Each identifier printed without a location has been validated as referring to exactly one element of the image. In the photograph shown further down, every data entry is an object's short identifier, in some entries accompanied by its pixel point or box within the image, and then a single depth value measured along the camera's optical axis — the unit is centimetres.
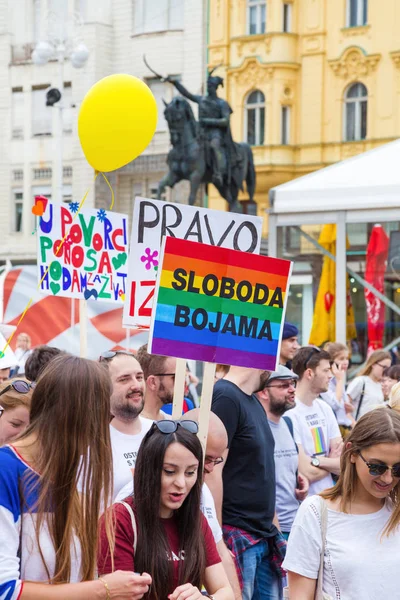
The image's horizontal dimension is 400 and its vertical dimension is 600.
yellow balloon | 718
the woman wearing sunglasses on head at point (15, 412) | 438
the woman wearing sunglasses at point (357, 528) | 370
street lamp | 2324
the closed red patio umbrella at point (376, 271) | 1305
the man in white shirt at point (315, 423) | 664
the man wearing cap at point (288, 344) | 781
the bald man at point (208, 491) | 427
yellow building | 3366
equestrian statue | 2783
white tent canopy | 1227
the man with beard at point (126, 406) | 500
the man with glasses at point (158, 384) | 574
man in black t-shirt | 538
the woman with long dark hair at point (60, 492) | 306
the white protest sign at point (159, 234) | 586
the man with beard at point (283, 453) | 611
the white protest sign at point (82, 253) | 729
